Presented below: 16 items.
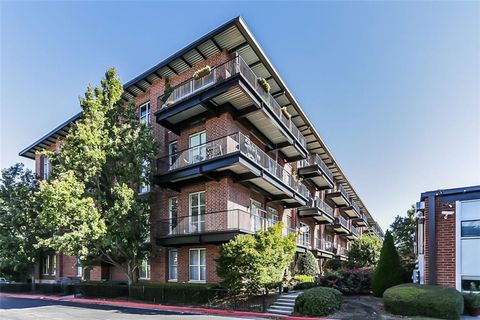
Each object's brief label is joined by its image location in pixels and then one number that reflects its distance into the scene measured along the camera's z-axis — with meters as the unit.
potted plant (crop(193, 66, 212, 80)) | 19.16
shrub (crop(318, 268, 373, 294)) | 18.92
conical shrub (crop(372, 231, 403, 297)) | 17.45
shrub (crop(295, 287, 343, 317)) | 14.05
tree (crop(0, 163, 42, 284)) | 26.73
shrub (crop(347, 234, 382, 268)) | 33.59
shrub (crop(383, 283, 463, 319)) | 11.97
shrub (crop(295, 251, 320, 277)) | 24.69
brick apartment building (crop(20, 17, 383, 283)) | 18.23
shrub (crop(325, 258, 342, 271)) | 32.09
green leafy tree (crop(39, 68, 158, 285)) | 18.14
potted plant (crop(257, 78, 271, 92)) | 19.88
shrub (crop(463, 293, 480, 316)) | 13.11
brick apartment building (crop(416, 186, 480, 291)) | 13.66
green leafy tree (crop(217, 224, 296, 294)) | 15.26
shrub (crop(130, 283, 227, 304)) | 16.85
